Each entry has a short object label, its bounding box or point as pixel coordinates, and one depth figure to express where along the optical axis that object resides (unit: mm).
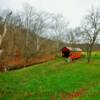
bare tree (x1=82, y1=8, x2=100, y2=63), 26340
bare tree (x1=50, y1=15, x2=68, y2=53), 40941
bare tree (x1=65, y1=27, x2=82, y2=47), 47148
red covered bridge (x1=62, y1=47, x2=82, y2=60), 32587
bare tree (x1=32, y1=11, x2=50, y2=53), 32051
